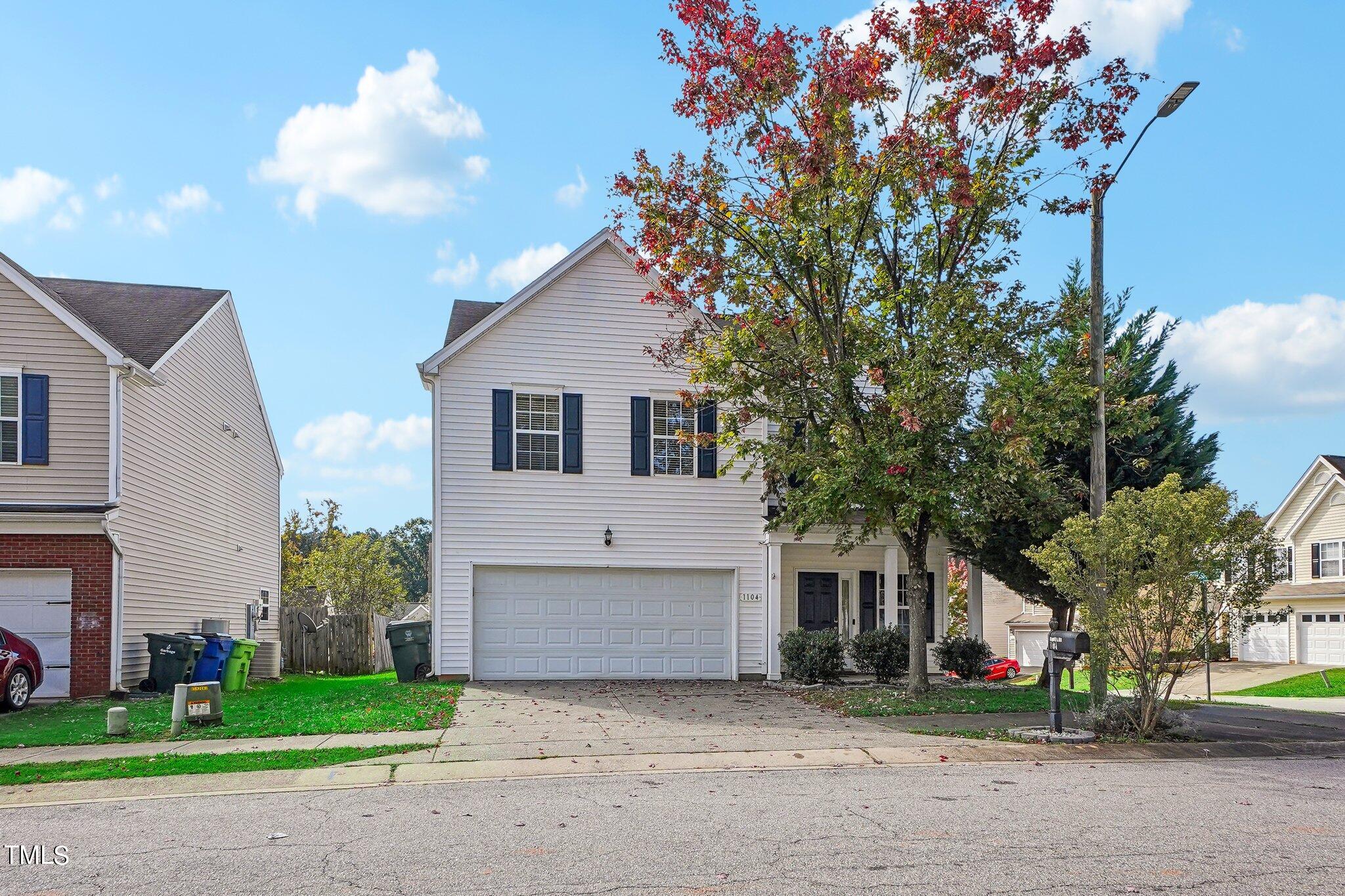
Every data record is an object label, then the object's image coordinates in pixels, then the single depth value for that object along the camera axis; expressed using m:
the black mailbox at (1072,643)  12.22
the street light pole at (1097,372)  13.49
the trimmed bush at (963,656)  20.19
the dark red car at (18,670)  15.13
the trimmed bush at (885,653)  19.25
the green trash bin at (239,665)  19.22
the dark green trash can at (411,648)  19.38
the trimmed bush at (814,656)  19.03
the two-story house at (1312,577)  35.50
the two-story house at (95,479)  17.42
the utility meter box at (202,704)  13.06
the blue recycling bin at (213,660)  18.73
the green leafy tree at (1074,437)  15.45
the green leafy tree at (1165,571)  11.70
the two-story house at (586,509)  19.45
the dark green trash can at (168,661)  18.27
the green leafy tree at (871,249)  15.38
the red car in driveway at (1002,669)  26.86
